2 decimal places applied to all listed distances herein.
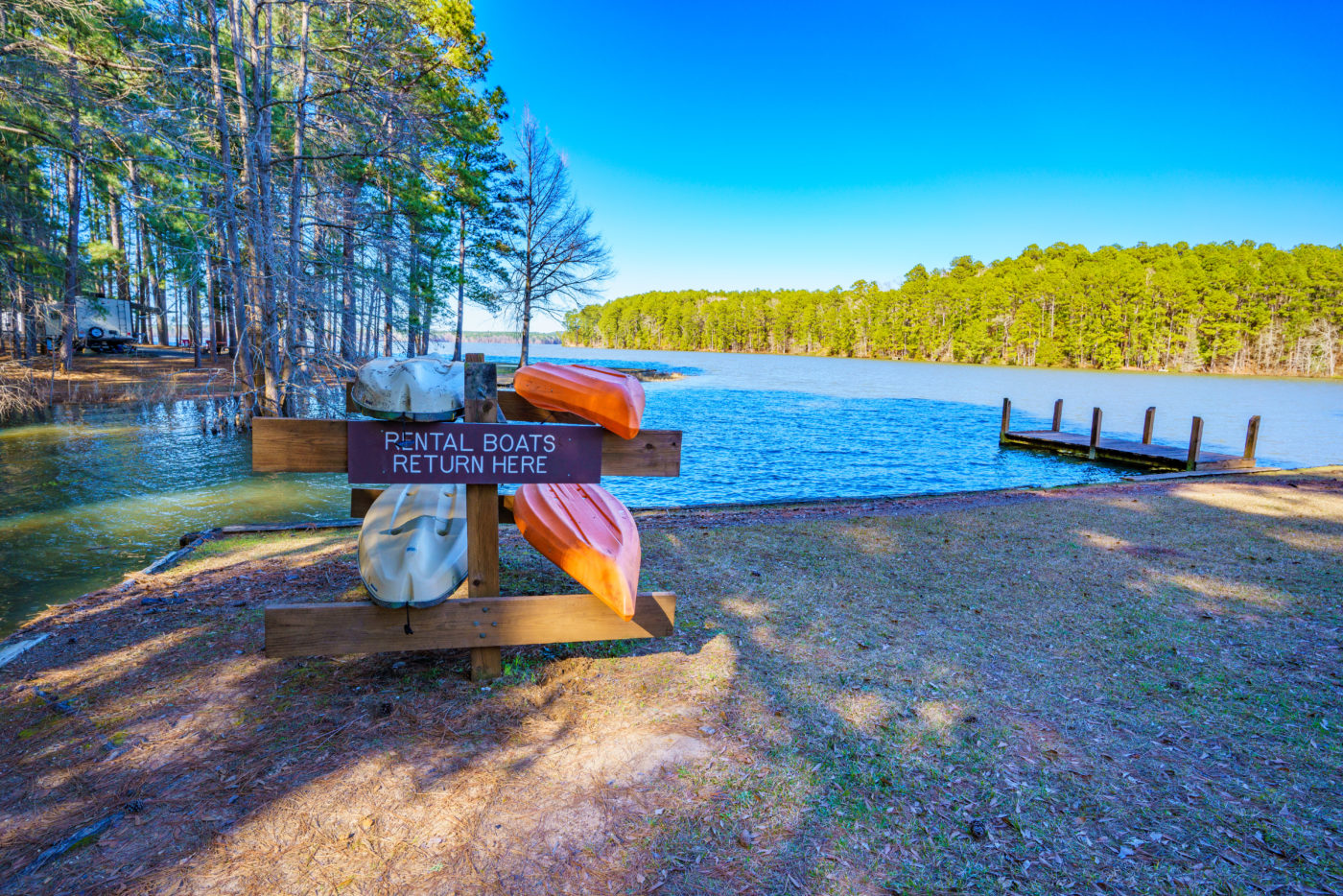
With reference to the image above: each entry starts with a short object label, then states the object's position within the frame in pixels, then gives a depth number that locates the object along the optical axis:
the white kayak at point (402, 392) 2.95
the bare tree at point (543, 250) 31.77
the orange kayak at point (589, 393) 3.16
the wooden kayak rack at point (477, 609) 2.98
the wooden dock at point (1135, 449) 15.48
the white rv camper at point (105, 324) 30.20
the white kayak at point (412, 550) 3.26
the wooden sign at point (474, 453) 3.01
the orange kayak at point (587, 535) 3.45
